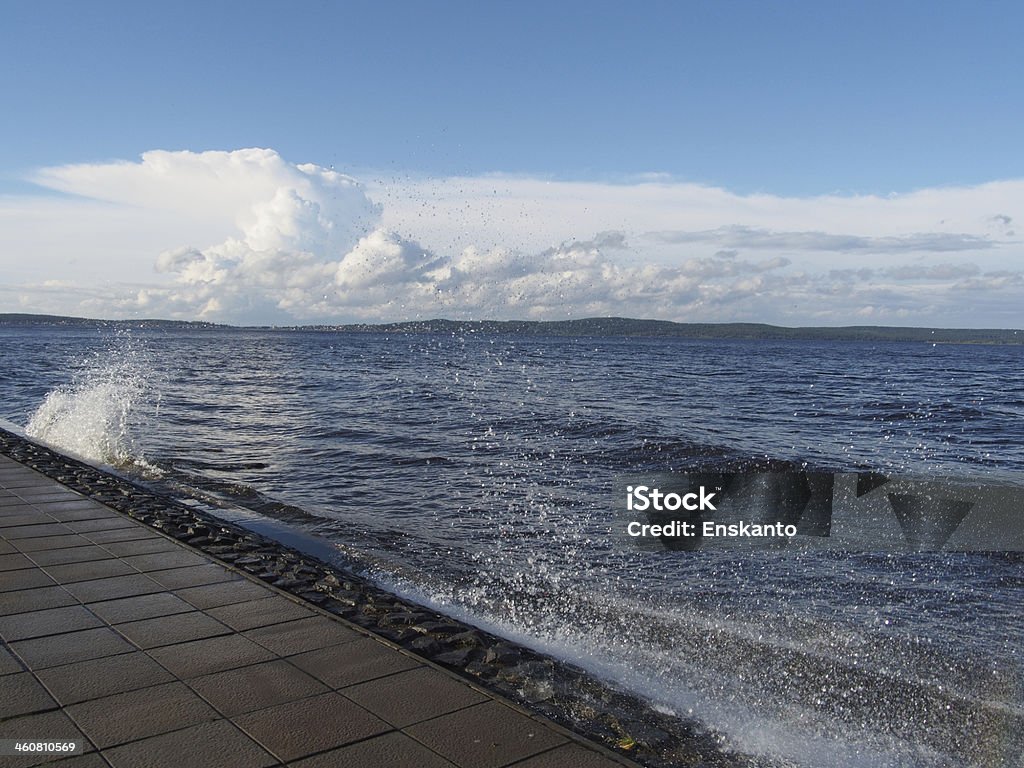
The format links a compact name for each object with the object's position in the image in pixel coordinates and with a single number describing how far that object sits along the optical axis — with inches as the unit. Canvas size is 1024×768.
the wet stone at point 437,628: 200.2
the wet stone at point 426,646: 185.8
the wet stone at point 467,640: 195.4
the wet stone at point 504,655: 187.9
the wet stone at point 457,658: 181.9
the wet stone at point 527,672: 179.9
